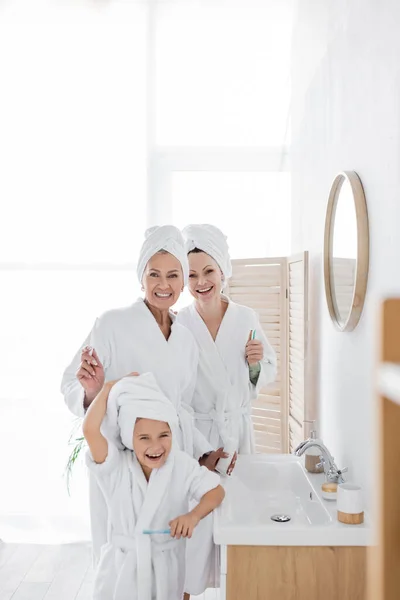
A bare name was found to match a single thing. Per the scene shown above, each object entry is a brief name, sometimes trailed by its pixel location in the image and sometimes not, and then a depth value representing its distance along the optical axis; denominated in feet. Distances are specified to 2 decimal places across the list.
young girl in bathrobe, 6.41
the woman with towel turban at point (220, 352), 8.32
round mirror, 6.22
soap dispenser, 7.40
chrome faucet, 6.73
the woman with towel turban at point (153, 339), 7.50
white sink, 6.13
